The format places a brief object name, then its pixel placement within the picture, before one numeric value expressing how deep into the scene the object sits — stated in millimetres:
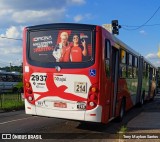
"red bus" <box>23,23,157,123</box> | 5830
